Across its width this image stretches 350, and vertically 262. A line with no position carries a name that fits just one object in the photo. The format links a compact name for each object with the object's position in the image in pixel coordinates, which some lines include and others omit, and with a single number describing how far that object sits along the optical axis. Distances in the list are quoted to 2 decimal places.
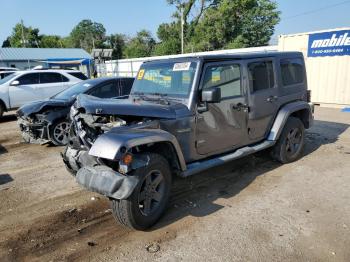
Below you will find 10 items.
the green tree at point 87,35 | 82.47
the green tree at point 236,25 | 33.69
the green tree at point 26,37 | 73.25
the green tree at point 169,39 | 43.50
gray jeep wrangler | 3.50
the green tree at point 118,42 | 72.25
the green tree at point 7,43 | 81.45
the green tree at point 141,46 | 53.30
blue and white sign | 11.93
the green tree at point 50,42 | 77.72
